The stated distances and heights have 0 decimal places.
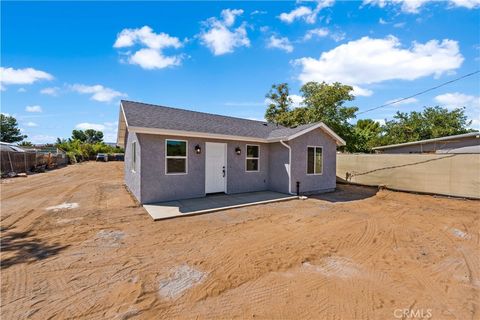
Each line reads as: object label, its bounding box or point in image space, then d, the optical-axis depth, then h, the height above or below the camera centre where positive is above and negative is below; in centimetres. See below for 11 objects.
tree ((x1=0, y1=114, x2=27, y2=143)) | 4100 +558
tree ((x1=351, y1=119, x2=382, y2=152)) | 2112 +183
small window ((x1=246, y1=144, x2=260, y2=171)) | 983 -4
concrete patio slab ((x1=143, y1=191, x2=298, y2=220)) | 642 -163
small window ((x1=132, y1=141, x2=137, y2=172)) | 842 +10
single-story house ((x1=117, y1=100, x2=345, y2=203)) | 746 +9
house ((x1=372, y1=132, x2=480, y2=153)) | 1275 +81
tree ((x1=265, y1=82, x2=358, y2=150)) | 1877 +448
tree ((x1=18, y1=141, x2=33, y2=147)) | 3384 +225
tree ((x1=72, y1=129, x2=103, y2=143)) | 6175 +687
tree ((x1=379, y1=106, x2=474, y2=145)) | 2252 +356
